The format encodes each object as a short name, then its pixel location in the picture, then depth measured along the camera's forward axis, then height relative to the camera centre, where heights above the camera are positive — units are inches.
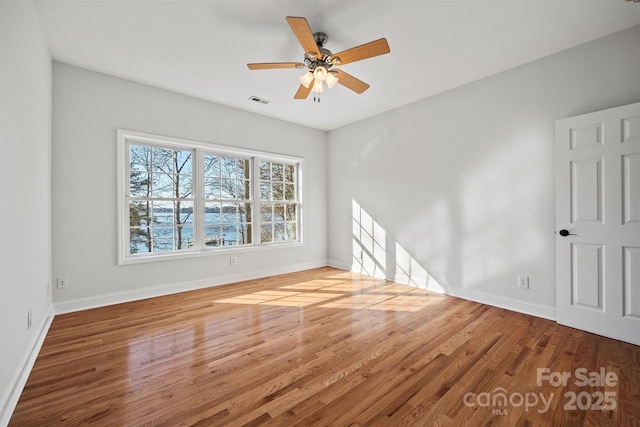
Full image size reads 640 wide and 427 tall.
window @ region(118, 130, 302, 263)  145.7 +9.9
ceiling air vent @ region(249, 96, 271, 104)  159.8 +67.0
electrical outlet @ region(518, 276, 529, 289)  122.7 -31.3
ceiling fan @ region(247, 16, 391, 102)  87.4 +54.5
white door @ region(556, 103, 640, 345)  95.3 -4.0
